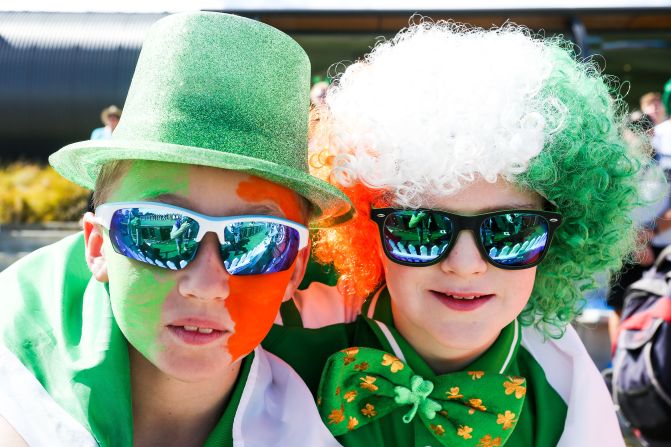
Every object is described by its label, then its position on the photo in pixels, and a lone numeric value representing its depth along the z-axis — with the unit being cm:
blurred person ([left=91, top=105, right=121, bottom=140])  857
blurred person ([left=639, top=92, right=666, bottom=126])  714
